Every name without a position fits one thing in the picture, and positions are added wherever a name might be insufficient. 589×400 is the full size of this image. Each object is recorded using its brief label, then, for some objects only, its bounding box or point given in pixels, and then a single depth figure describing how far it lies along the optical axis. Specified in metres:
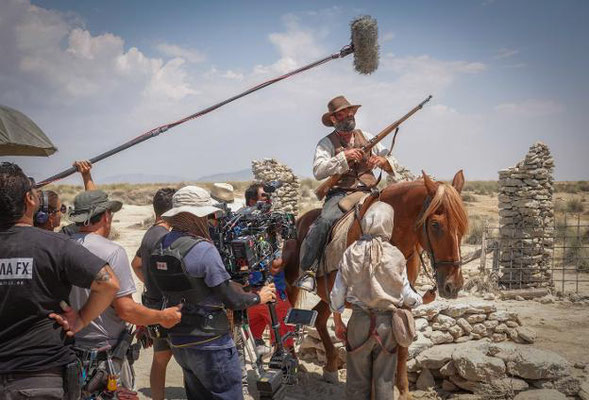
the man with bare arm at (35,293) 2.22
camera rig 3.50
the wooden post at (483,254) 11.73
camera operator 2.92
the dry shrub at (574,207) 27.70
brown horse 4.07
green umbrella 4.39
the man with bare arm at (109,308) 2.79
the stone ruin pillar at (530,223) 10.65
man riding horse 5.07
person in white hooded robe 3.51
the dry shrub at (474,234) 18.61
